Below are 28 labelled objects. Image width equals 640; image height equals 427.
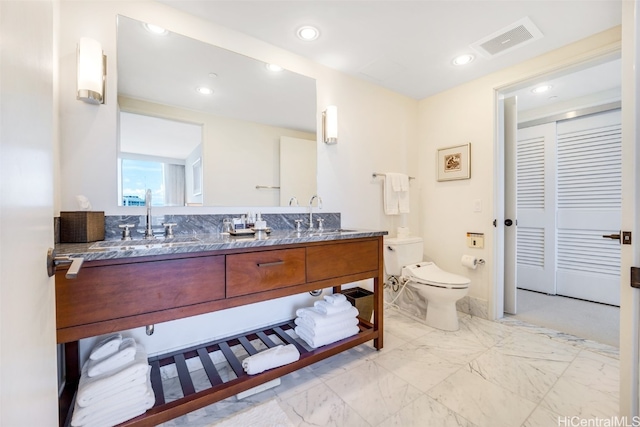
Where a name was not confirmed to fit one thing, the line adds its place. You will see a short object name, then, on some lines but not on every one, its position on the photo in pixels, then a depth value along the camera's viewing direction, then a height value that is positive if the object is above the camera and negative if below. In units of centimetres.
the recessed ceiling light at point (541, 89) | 262 +124
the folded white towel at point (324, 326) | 164 -73
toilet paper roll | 242 -46
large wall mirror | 153 +59
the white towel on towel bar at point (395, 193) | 254 +18
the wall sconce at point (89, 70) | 133 +73
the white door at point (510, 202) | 248 +9
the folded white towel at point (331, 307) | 173 -63
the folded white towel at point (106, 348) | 120 -63
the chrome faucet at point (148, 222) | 148 -5
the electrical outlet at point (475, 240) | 242 -26
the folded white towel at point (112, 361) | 114 -66
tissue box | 123 -7
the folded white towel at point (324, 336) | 163 -79
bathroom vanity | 98 -33
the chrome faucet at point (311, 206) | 211 +5
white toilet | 208 -55
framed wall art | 251 +49
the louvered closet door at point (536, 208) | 301 +4
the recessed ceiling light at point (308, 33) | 181 +126
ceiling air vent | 177 +124
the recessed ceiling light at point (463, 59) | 211 +124
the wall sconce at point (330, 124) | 220 +73
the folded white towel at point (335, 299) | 177 -59
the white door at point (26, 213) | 42 +0
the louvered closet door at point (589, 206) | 264 +6
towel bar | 255 +37
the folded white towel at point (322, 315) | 166 -68
